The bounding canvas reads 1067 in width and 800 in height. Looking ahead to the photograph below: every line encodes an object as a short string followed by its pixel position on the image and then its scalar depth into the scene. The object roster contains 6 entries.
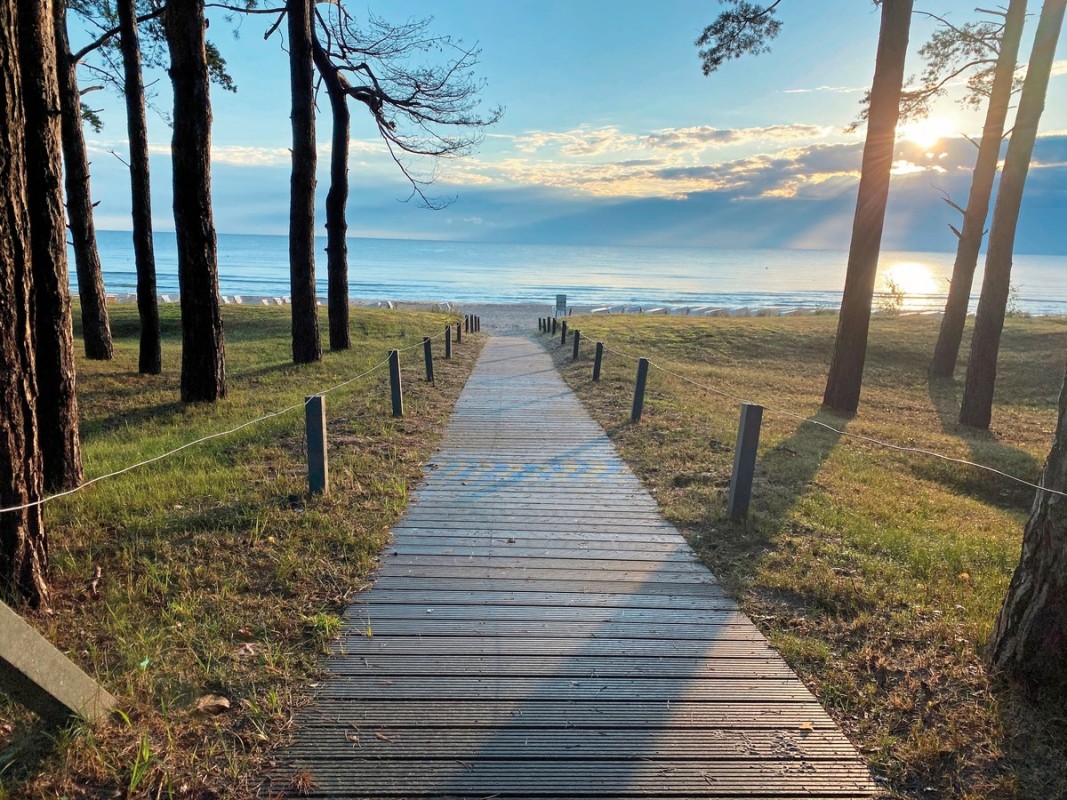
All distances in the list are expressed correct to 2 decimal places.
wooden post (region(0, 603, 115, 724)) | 2.18
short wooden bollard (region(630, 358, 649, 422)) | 8.77
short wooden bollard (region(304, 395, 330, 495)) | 5.18
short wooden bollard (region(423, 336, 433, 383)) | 11.72
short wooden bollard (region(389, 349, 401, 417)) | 8.25
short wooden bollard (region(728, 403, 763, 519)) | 5.14
